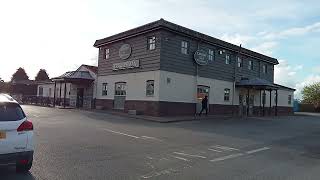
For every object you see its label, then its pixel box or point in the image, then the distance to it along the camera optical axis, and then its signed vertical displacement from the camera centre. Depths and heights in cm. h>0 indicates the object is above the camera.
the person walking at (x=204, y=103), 1831 -26
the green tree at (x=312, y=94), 4376 +140
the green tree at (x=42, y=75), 5847 +511
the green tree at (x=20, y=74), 6025 +534
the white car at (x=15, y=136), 468 -78
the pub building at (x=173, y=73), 1761 +208
